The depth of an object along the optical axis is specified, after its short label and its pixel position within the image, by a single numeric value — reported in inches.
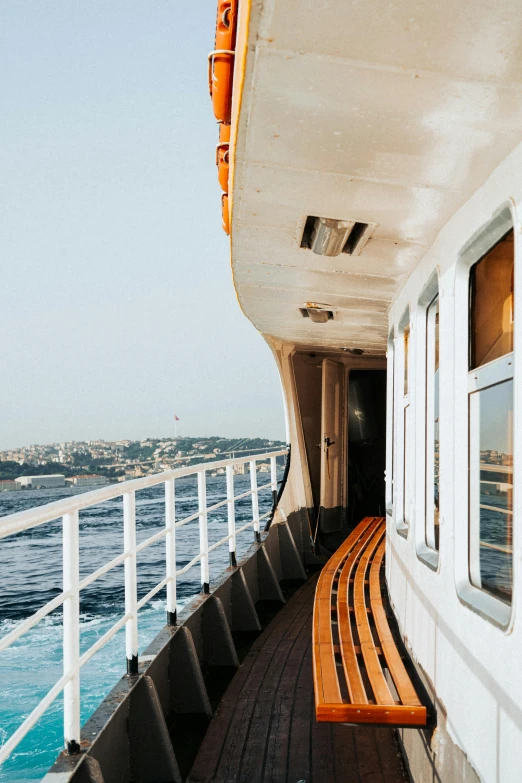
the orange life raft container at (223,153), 95.3
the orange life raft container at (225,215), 112.5
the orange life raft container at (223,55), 74.2
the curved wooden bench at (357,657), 94.5
